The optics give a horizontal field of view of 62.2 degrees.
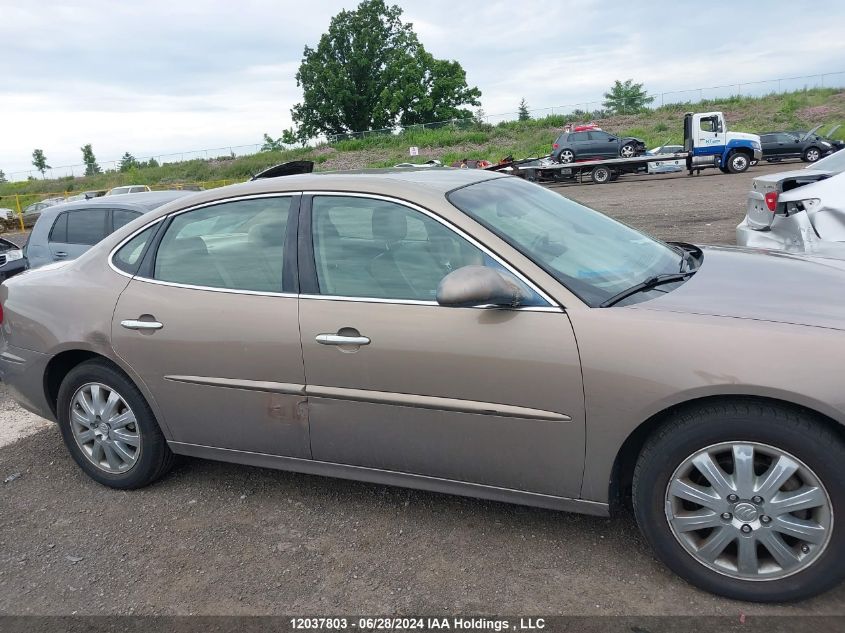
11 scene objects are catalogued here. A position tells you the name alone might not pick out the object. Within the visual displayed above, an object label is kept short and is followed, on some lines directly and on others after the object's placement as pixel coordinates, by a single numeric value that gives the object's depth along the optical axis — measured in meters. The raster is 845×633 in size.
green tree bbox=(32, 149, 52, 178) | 93.44
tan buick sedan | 2.40
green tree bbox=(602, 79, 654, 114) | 82.44
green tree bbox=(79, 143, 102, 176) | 93.44
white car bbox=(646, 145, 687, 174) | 27.23
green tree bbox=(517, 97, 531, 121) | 51.58
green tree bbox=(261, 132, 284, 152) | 56.93
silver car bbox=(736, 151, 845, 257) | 5.33
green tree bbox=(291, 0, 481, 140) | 65.75
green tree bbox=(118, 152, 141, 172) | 59.19
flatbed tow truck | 26.50
